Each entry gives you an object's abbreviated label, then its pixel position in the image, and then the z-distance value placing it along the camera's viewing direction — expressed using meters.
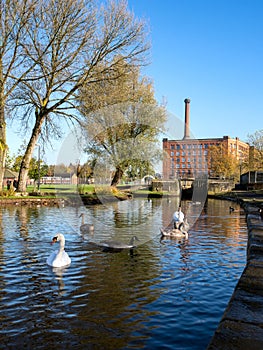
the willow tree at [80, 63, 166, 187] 34.72
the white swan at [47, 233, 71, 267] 10.57
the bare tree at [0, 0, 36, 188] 30.08
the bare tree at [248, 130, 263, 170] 80.61
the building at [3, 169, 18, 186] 66.81
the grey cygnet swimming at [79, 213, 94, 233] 16.56
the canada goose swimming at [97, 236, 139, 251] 13.36
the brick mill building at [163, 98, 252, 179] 118.11
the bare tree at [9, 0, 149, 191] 31.97
